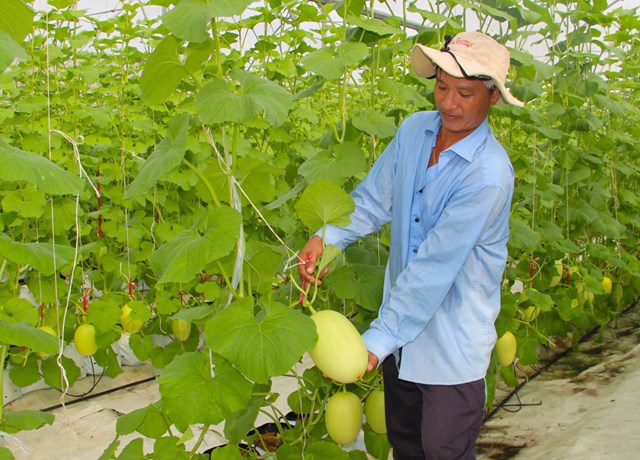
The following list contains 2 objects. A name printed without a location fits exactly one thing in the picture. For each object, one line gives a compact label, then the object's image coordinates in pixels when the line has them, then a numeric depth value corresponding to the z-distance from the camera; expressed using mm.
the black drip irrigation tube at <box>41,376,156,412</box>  3662
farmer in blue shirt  1703
